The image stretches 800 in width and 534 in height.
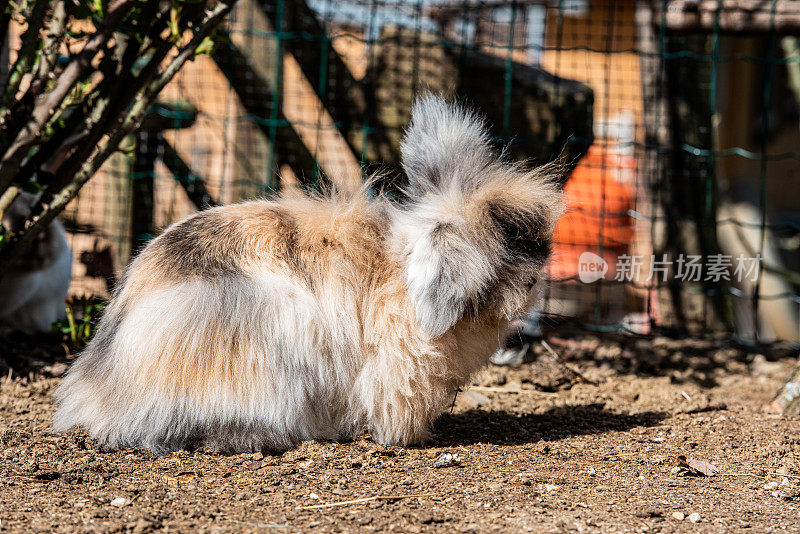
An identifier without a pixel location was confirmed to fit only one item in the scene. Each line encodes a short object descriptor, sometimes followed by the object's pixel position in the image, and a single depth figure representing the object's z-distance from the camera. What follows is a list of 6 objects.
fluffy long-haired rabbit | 2.40
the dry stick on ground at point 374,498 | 2.10
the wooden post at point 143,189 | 5.23
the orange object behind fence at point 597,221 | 6.32
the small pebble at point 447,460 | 2.50
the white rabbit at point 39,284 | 4.22
